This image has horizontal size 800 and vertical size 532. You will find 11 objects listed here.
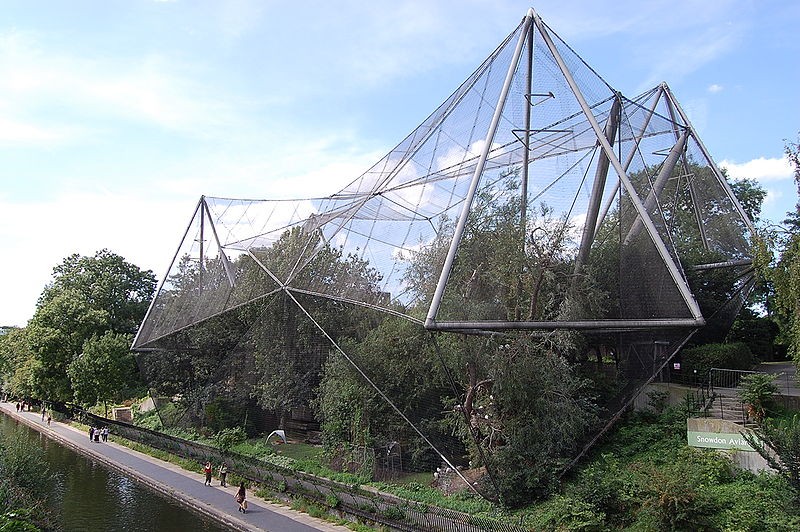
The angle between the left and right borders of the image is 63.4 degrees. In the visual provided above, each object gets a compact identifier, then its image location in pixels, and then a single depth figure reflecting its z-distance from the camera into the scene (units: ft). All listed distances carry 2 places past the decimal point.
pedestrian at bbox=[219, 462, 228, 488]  68.49
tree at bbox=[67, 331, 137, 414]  116.98
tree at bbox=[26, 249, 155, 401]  130.62
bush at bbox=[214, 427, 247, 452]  78.05
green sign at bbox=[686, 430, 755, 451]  44.52
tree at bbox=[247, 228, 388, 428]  53.62
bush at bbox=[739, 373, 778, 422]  49.08
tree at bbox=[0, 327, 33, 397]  147.13
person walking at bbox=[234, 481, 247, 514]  56.03
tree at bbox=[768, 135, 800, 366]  43.78
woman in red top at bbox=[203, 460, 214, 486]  68.75
